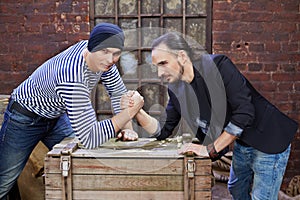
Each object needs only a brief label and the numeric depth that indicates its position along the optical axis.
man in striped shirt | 2.03
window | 3.60
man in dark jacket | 1.98
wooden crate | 2.05
